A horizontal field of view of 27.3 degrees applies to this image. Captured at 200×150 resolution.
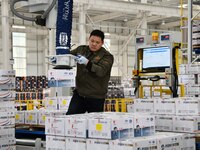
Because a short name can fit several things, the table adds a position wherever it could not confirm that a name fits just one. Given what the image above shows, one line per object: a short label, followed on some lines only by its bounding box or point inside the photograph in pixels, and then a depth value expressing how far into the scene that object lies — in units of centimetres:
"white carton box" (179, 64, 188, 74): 961
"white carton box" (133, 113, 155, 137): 417
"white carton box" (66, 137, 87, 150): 409
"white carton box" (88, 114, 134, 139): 393
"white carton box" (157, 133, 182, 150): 406
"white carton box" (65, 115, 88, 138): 409
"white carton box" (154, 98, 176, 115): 546
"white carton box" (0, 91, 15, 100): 704
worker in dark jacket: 505
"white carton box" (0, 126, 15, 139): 682
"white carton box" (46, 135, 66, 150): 425
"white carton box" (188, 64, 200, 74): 918
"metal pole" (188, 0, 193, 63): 984
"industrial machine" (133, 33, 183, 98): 719
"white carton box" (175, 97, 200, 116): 530
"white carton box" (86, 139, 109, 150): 393
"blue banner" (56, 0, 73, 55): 445
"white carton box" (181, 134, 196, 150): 444
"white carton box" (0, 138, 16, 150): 677
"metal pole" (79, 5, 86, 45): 2086
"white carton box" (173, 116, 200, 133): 498
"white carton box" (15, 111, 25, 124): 805
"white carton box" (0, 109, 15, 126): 689
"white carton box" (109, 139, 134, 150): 376
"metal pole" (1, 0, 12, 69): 1920
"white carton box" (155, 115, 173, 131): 520
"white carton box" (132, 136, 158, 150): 377
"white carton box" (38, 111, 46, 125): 767
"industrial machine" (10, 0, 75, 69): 438
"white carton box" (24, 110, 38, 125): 777
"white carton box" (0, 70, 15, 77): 706
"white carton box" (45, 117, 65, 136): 427
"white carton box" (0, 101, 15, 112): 704
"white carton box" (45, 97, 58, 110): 937
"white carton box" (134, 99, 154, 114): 582
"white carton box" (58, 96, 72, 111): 934
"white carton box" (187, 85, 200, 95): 950
